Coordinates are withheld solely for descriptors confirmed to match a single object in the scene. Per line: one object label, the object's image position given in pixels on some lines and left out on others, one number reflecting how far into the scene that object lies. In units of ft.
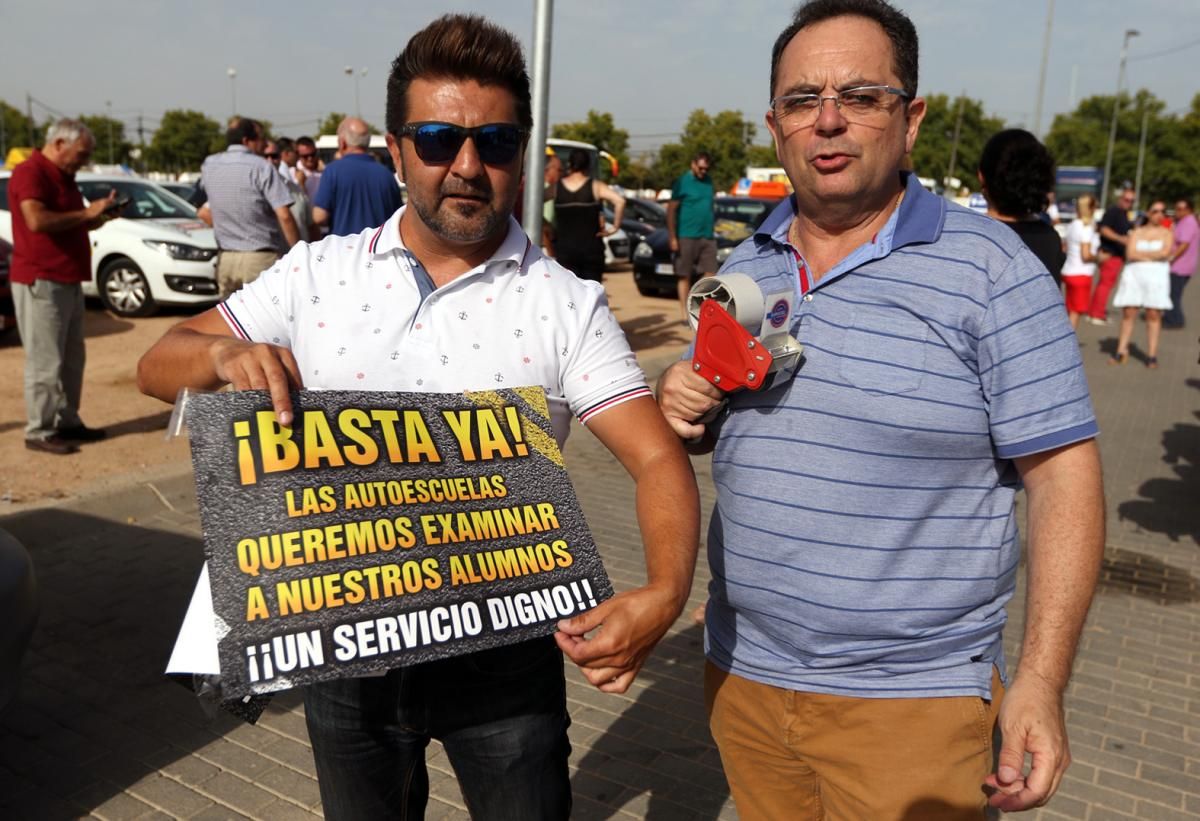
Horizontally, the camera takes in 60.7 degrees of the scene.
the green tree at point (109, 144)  301.84
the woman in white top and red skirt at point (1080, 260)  49.60
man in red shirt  22.34
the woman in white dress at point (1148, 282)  43.24
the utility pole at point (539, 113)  21.75
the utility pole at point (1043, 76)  102.73
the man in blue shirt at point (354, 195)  25.03
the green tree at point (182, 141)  280.10
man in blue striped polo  6.15
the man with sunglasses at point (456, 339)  6.25
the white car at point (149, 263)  39.99
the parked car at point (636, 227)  66.49
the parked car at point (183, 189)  56.59
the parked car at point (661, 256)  54.65
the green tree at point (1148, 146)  269.85
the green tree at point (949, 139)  284.41
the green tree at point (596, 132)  239.71
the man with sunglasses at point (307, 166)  43.37
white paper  5.22
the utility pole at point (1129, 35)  198.03
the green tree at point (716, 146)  233.76
